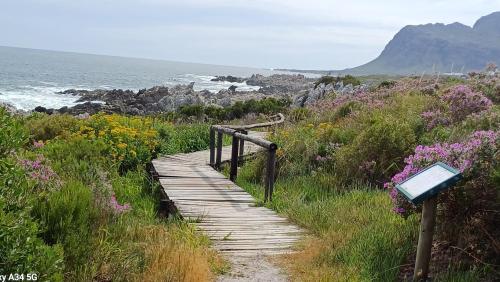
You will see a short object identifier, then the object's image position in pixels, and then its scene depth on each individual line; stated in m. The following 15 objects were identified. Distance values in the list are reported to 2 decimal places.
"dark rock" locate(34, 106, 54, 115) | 33.50
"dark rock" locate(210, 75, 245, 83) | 124.09
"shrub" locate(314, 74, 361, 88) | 32.44
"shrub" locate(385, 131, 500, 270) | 4.39
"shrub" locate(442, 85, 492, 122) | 9.28
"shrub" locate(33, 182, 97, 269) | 4.16
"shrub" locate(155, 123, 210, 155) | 13.29
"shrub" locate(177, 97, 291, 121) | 25.00
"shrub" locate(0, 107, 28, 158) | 3.12
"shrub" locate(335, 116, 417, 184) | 8.48
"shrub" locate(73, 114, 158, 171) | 10.12
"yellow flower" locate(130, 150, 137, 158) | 10.19
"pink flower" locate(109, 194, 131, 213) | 5.44
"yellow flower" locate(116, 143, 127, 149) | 9.90
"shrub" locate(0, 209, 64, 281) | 2.91
